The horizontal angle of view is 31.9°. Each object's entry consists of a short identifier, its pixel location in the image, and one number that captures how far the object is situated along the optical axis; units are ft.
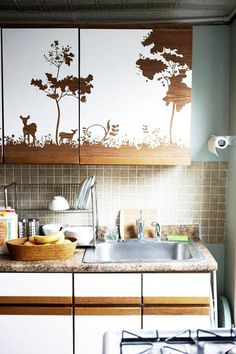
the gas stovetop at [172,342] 4.31
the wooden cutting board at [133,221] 9.05
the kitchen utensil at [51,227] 8.52
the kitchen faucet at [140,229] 8.80
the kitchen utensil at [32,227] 8.66
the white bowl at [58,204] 8.53
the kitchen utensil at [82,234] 8.33
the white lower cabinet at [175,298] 7.31
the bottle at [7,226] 8.06
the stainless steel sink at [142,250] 8.63
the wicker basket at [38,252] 7.47
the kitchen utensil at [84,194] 8.53
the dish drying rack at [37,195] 9.12
